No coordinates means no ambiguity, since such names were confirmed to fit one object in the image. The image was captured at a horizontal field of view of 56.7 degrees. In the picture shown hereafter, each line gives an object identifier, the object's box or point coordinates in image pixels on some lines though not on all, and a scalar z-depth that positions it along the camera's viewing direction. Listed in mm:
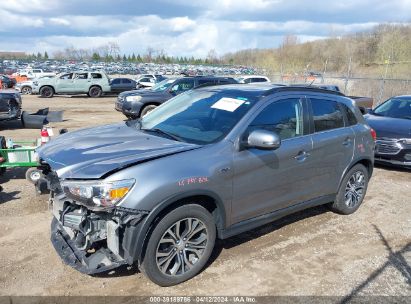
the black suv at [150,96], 13102
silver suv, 3152
